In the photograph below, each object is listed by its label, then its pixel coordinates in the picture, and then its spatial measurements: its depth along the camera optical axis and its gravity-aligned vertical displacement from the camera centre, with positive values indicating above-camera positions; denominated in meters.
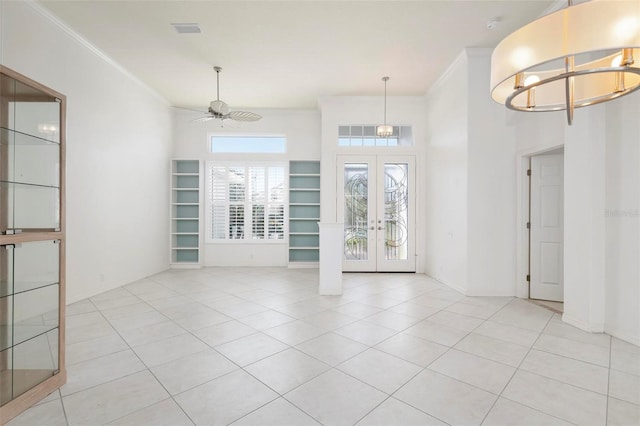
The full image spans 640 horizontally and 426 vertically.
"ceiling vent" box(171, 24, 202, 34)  3.73 +2.45
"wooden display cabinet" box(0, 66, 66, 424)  1.91 -0.19
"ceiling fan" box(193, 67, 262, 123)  4.92 +1.75
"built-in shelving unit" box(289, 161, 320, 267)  6.78 +0.04
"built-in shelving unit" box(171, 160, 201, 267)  6.70 +0.05
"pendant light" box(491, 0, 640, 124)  1.36 +0.90
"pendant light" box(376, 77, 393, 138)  5.27 +1.57
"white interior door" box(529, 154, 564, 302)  4.07 -0.18
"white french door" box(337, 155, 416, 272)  6.06 +0.09
